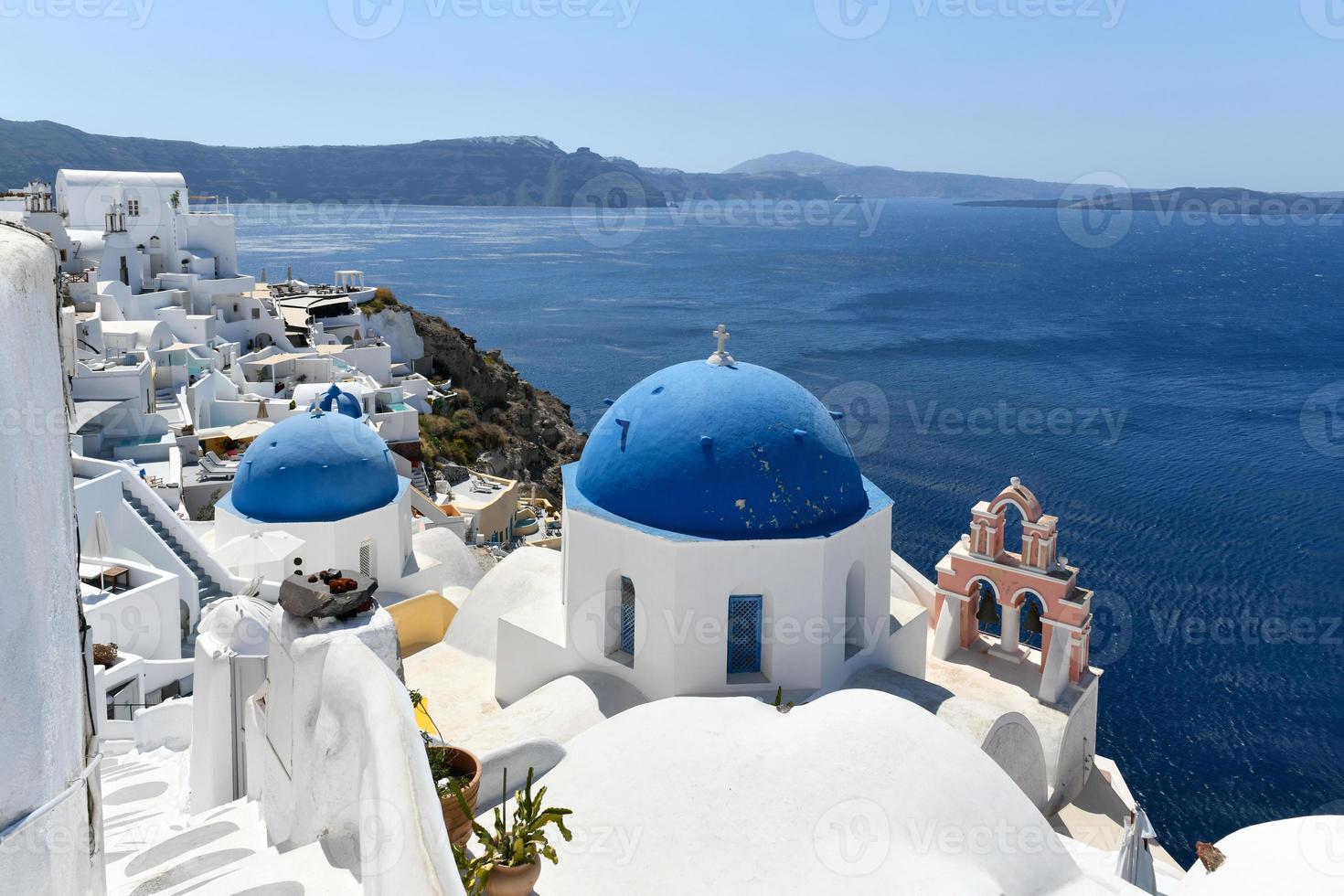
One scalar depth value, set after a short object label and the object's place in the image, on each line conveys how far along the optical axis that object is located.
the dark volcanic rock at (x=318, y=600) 6.47
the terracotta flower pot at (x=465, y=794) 7.66
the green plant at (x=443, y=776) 7.79
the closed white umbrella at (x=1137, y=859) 10.55
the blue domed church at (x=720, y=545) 12.62
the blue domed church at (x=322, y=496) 18.38
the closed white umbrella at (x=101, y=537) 18.16
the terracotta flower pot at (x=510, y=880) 7.53
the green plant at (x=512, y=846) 7.46
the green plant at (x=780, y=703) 12.12
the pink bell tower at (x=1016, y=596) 14.86
